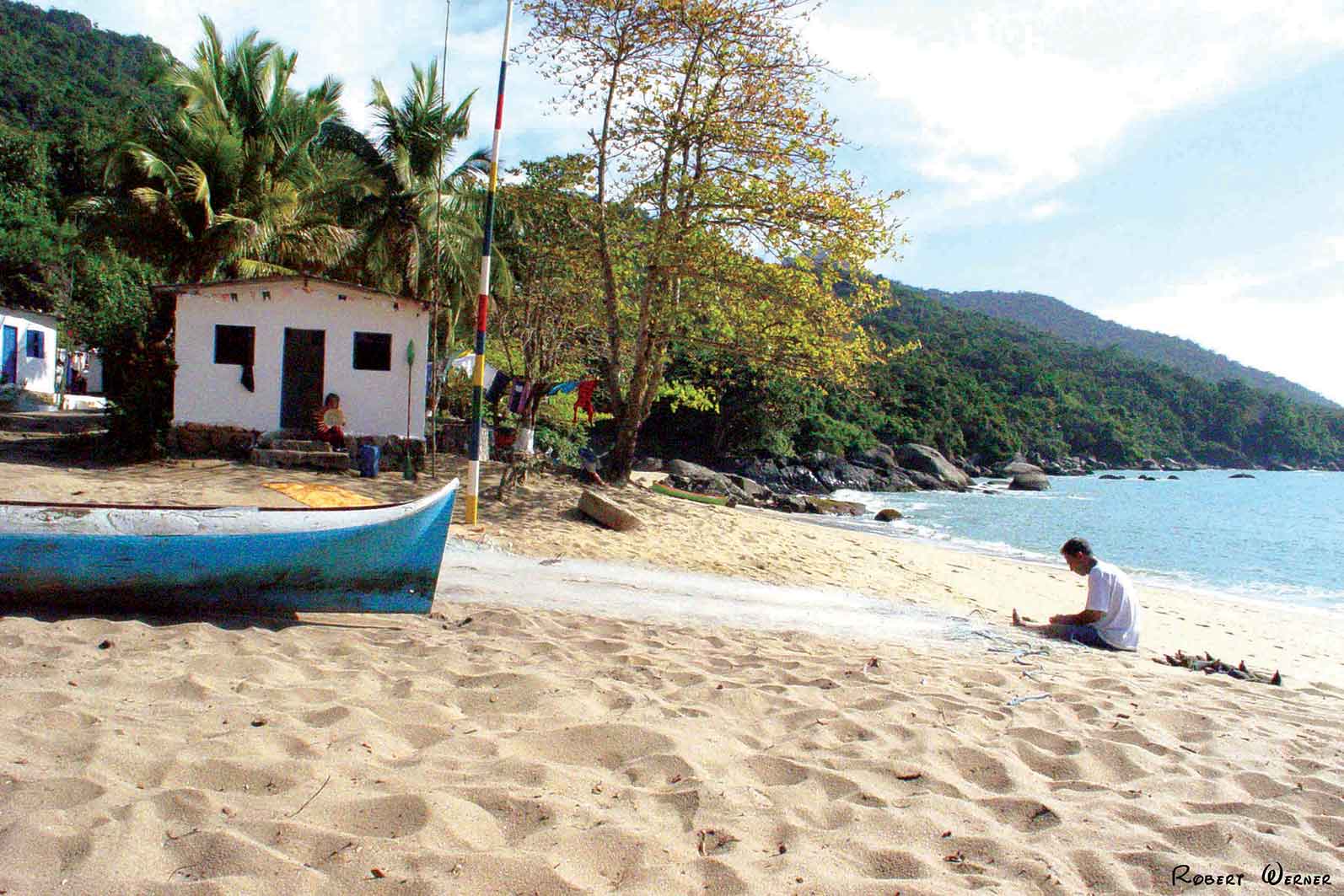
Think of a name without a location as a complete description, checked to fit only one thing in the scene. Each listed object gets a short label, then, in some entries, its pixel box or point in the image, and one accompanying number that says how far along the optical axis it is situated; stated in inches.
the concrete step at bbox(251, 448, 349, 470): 551.8
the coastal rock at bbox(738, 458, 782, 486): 1429.6
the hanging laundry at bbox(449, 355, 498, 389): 1104.7
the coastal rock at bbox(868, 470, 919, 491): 1515.7
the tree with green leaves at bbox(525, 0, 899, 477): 525.7
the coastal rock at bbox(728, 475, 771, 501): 1080.8
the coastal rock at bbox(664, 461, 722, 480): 1109.1
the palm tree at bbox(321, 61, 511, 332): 907.4
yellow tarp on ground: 425.1
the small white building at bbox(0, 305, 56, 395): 996.6
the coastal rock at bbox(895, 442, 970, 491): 1657.2
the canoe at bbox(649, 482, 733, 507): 671.8
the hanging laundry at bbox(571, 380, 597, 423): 773.9
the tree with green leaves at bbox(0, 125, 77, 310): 1360.7
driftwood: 269.9
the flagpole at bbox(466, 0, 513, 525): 387.2
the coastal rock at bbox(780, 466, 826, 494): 1414.9
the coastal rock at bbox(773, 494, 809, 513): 1006.6
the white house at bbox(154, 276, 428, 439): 585.6
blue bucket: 535.2
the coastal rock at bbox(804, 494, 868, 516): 1037.8
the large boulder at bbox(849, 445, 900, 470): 1684.3
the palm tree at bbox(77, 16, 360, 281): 766.5
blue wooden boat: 184.9
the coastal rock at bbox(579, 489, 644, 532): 465.1
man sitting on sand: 293.4
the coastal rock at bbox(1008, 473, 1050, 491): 1690.5
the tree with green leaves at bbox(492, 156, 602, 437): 572.4
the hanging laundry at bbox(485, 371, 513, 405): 925.2
